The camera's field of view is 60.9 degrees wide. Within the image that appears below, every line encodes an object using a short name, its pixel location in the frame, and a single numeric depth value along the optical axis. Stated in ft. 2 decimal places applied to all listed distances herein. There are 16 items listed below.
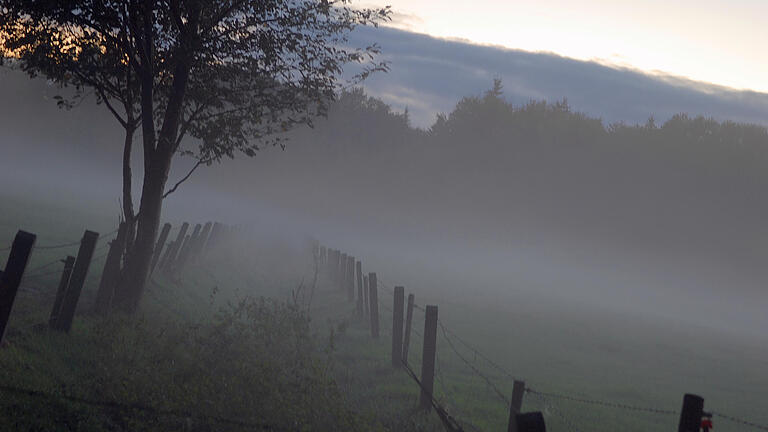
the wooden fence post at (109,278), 44.39
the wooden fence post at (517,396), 26.99
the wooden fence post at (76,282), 34.96
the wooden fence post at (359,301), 74.54
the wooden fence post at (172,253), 69.67
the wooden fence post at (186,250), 73.63
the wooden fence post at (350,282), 83.25
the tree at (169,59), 47.52
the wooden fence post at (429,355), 37.76
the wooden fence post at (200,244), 87.49
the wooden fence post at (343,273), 94.91
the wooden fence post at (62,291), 36.01
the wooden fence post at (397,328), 47.39
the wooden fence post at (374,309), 62.28
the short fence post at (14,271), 27.30
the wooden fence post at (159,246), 61.72
